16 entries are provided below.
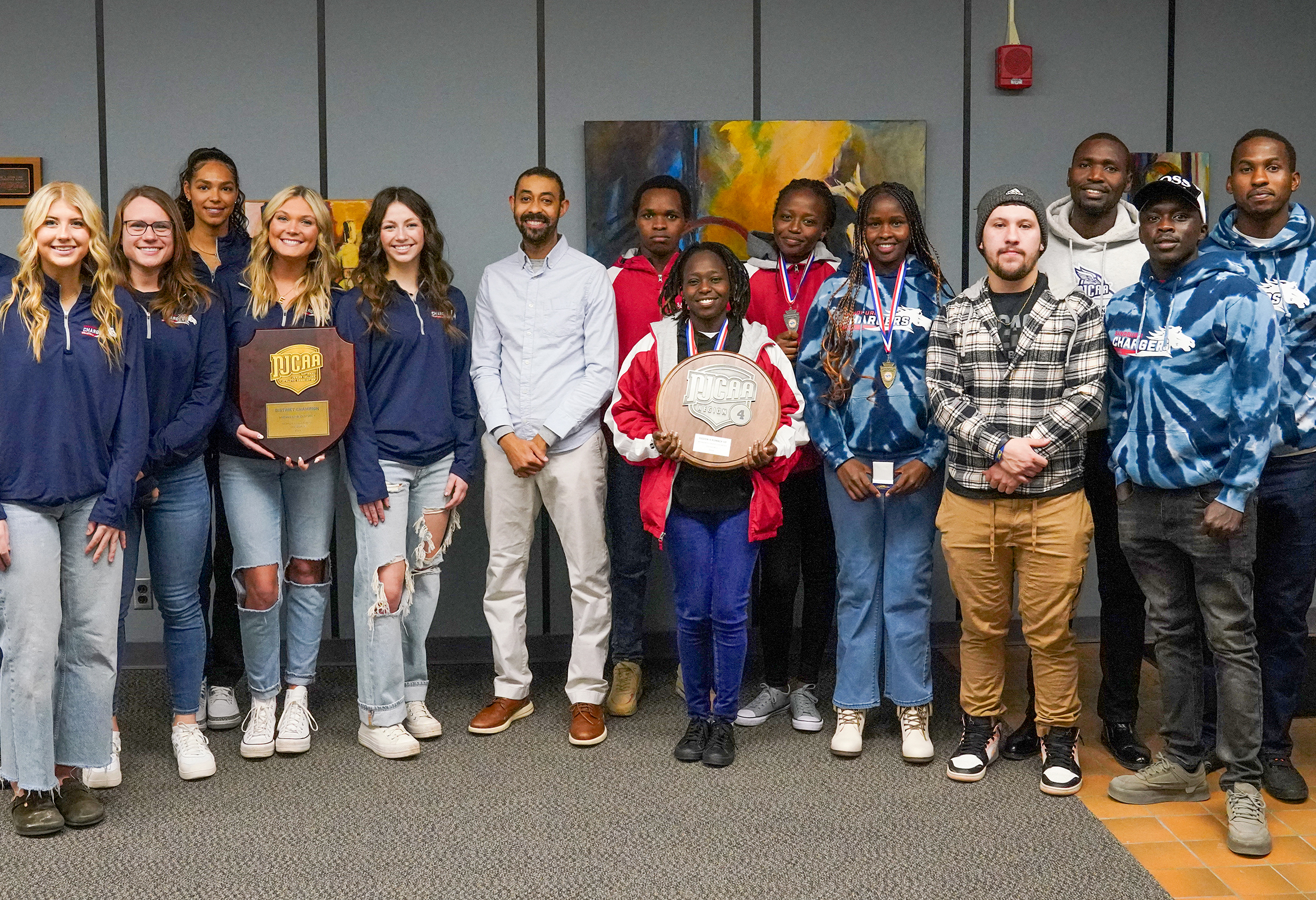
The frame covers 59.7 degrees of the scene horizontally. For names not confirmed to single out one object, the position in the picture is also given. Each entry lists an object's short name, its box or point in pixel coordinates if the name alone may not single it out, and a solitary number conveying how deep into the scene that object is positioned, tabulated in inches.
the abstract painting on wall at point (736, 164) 169.8
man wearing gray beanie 117.2
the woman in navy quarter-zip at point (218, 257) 136.9
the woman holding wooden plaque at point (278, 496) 127.6
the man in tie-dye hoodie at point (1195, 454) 107.9
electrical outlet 173.2
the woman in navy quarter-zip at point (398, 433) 131.0
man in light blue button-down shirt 137.9
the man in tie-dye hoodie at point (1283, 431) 116.0
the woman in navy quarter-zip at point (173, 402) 120.1
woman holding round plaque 125.1
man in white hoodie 128.8
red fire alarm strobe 171.8
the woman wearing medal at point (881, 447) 126.3
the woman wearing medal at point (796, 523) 140.7
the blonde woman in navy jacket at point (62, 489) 106.0
